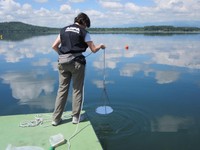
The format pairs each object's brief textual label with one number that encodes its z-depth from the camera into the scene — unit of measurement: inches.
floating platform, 114.8
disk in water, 176.5
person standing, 130.3
